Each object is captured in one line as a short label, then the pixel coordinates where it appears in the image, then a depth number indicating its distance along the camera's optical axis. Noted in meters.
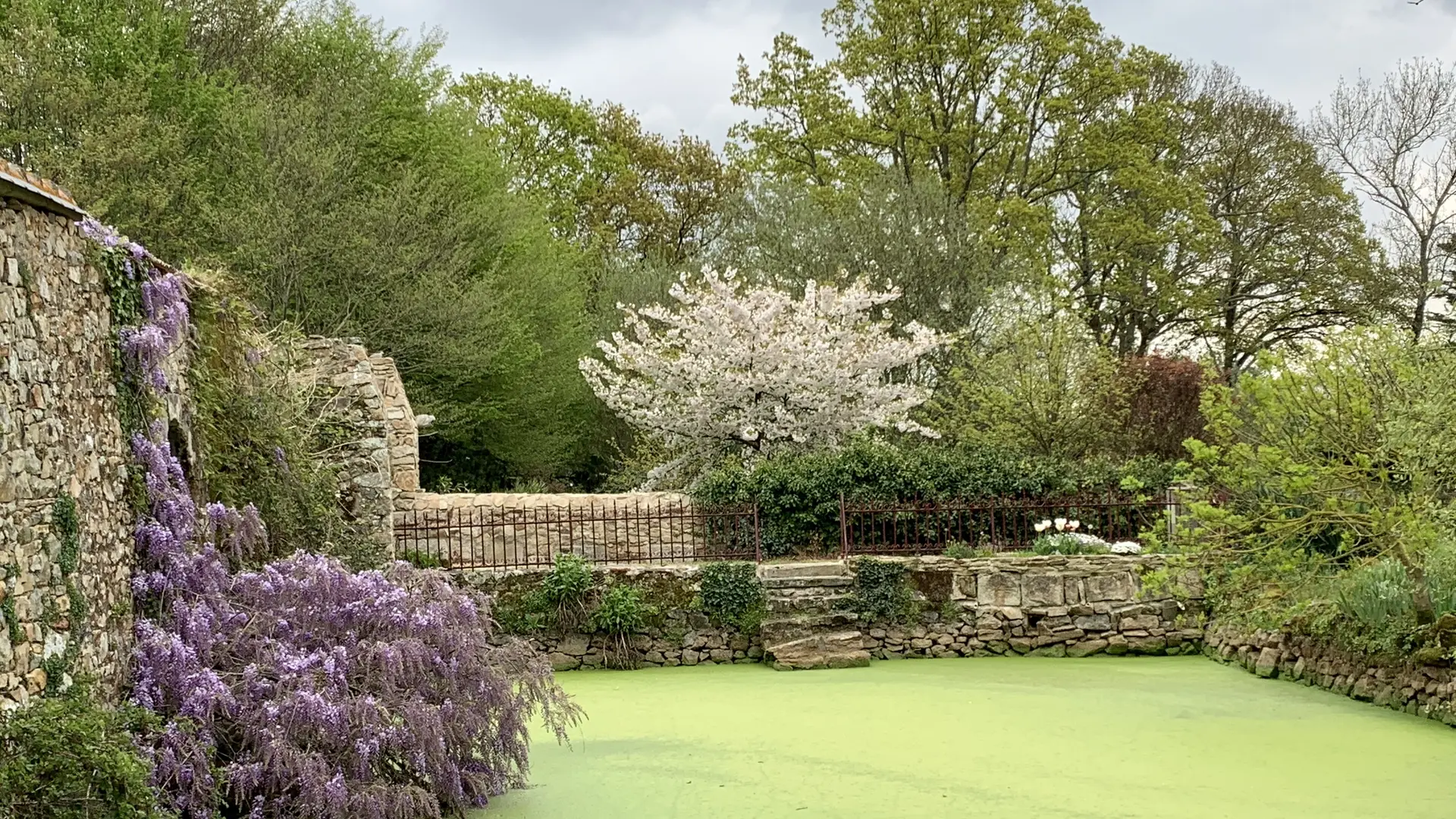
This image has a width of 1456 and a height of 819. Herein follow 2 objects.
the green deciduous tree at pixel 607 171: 28.34
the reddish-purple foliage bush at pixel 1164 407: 17.61
